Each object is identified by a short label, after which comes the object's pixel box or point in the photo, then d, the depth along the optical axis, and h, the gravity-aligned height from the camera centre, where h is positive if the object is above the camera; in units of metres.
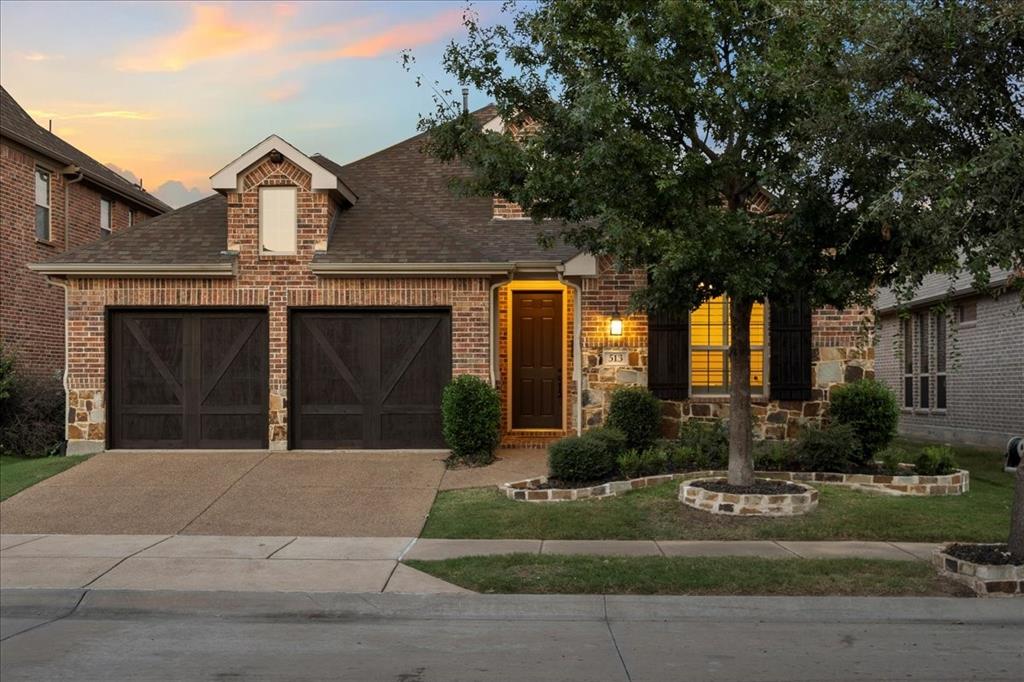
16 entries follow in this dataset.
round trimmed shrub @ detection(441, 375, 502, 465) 13.84 -0.85
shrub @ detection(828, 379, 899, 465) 13.59 -0.75
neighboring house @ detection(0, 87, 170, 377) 19.36 +3.25
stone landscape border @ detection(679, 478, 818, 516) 10.52 -1.60
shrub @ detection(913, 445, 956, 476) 12.55 -1.35
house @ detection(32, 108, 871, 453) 14.70 +0.55
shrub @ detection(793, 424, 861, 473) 12.64 -1.17
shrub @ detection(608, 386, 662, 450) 13.89 -0.79
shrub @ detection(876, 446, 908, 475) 12.80 -1.36
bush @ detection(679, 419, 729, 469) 13.02 -1.15
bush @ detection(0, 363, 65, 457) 15.73 -0.96
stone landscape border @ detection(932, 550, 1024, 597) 7.55 -1.77
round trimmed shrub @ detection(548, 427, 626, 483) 12.05 -1.26
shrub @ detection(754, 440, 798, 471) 12.91 -1.34
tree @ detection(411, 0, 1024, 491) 7.91 +2.29
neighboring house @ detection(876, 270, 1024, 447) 17.86 -0.12
